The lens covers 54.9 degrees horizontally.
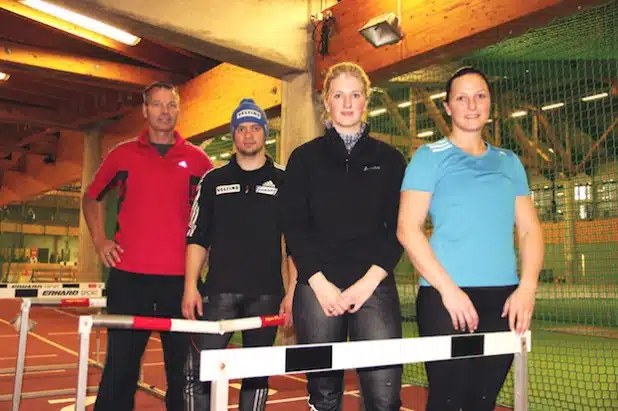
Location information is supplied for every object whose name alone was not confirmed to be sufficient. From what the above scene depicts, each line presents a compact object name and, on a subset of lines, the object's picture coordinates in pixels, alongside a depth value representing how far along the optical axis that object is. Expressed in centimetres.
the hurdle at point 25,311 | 346
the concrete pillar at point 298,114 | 611
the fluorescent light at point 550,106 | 755
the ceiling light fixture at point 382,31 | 481
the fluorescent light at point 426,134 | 842
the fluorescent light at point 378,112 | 848
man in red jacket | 266
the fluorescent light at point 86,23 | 648
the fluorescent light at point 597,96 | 622
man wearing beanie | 257
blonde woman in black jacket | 194
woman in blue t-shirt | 187
